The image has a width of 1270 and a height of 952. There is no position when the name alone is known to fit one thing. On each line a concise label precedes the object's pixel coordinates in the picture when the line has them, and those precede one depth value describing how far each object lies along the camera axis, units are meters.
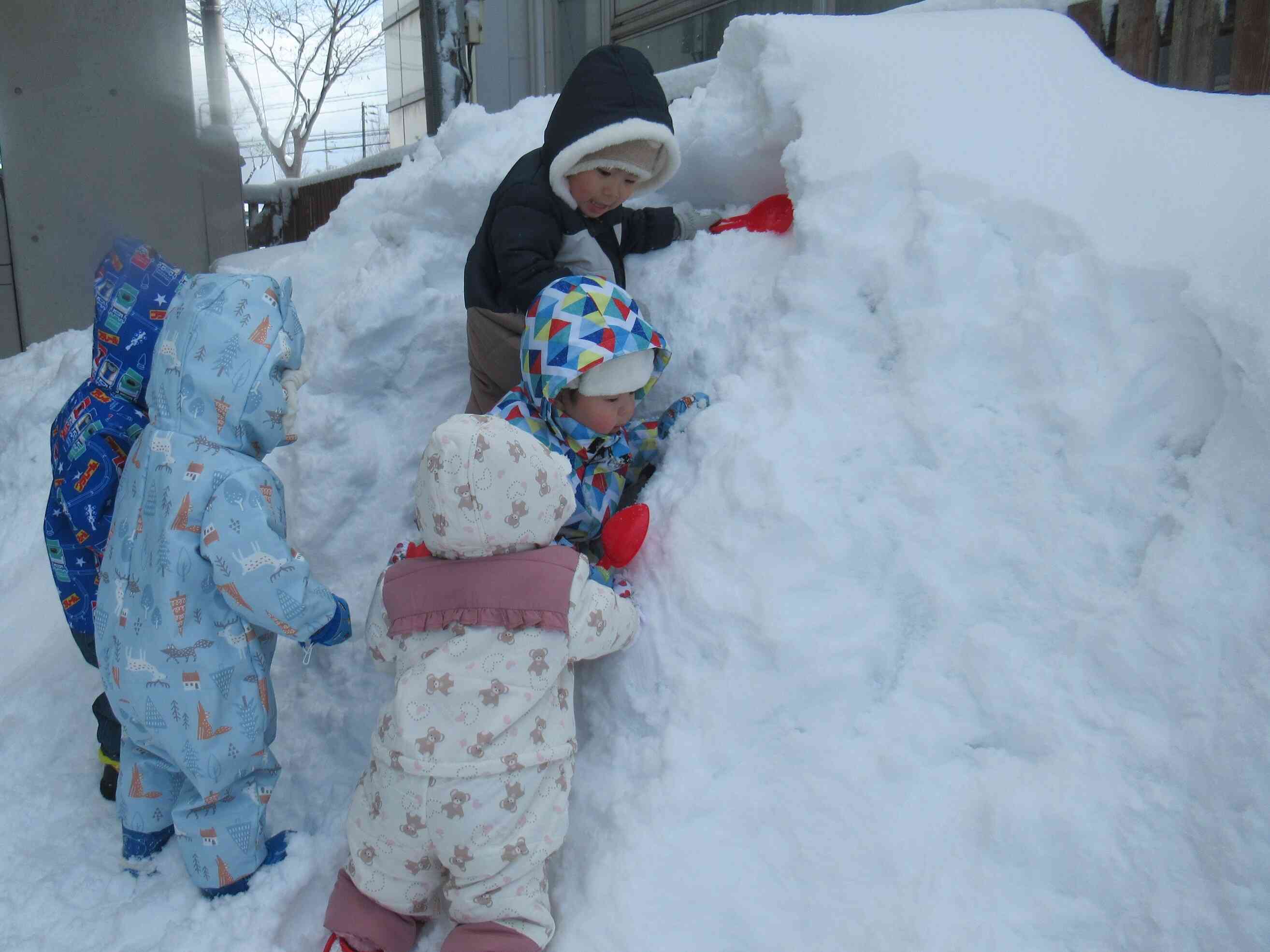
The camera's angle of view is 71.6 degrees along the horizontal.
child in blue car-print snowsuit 2.19
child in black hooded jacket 2.34
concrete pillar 6.59
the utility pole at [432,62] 6.36
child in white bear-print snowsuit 1.69
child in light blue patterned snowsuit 1.90
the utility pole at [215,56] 9.78
